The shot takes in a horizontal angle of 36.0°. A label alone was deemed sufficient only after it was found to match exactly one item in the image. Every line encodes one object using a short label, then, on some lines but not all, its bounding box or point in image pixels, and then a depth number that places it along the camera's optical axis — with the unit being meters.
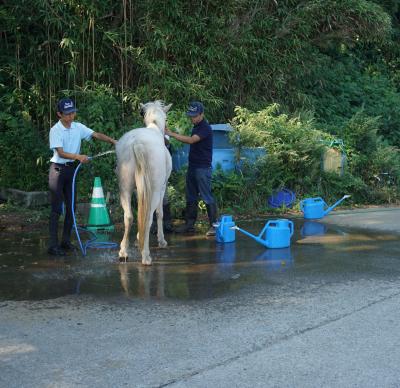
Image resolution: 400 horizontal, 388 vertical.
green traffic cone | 8.70
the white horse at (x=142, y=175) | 6.85
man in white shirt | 7.18
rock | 10.12
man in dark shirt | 8.45
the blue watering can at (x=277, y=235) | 7.66
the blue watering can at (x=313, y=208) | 9.80
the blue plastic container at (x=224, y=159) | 10.50
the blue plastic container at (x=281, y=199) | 10.76
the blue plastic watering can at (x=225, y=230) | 7.96
